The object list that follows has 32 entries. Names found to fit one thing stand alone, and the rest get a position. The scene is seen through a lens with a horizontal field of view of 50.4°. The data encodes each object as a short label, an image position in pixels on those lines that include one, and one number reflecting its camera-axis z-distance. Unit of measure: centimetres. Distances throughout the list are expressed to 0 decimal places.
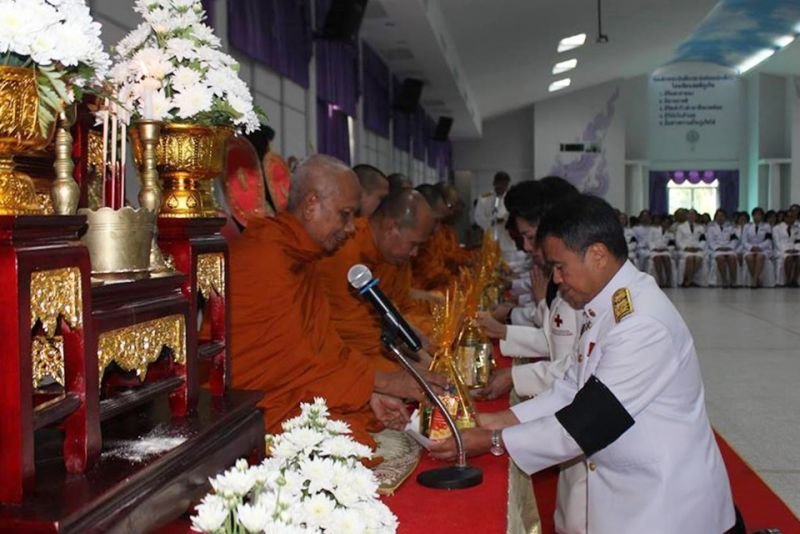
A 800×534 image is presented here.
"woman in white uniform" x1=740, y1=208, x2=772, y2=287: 1443
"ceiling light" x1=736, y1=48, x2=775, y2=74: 1877
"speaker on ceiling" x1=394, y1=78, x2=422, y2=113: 1116
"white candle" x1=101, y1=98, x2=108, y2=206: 142
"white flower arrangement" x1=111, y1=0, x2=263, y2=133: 148
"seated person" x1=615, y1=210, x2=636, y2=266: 1553
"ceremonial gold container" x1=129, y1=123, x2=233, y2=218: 153
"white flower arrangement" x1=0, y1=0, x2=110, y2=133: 96
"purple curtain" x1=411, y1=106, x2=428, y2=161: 1420
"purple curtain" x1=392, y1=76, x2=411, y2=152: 1184
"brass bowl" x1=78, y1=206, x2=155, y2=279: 125
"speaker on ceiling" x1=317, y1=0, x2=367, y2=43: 634
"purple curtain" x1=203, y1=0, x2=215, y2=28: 450
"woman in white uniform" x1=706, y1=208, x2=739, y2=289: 1473
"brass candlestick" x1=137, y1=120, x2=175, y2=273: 147
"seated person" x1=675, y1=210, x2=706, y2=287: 1493
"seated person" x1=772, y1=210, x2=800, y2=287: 1429
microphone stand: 171
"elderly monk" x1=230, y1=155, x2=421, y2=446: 202
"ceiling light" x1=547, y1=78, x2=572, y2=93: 1761
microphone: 185
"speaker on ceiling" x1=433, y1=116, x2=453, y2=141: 1585
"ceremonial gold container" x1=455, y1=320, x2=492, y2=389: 259
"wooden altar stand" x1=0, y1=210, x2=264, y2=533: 95
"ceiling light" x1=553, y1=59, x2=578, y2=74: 1533
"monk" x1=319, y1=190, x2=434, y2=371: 294
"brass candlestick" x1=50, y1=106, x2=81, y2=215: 113
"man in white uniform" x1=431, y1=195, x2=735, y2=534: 183
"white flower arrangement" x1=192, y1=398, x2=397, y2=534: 77
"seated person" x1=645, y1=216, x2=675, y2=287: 1505
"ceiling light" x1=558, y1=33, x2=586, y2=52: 1297
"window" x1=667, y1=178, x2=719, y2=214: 2133
